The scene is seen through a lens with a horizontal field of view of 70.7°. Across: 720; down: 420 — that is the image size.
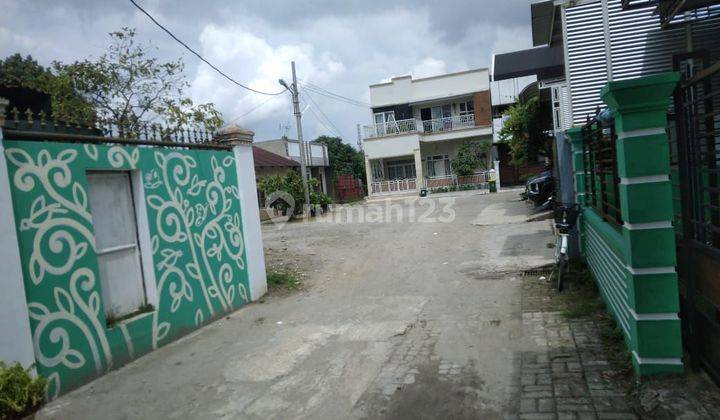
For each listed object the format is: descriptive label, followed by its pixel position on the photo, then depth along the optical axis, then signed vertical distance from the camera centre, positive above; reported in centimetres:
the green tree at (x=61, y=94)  966 +235
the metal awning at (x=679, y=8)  628 +197
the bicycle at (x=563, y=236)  641 -96
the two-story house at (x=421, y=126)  2906 +297
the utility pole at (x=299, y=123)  1914 +265
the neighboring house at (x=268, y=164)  2288 +131
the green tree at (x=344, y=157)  3744 +207
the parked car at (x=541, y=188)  1384 -61
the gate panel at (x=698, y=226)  310 -49
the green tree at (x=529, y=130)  1633 +122
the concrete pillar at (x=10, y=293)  390 -59
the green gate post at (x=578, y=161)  685 +2
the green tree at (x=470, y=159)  2769 +79
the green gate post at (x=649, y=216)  321 -39
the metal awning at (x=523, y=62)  2827 +612
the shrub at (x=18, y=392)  252 -90
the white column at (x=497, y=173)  2564 -14
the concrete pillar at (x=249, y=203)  720 -12
